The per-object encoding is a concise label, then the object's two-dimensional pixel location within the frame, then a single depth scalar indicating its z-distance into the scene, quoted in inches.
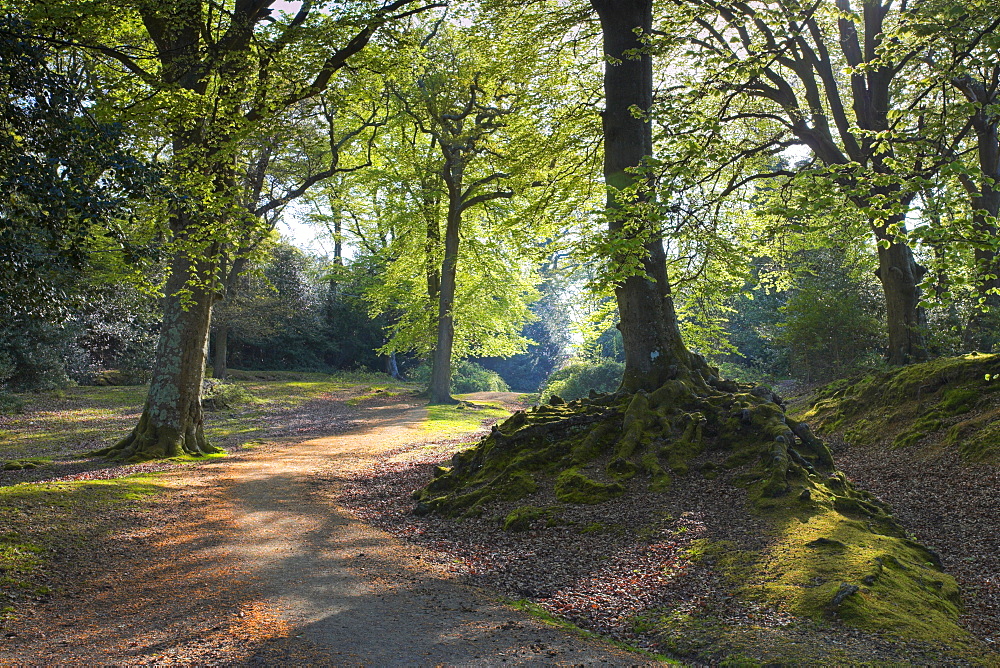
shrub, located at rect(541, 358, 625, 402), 1049.5
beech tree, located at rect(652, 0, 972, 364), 471.5
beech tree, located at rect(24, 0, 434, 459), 424.8
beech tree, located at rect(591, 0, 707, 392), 377.4
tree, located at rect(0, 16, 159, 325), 217.6
